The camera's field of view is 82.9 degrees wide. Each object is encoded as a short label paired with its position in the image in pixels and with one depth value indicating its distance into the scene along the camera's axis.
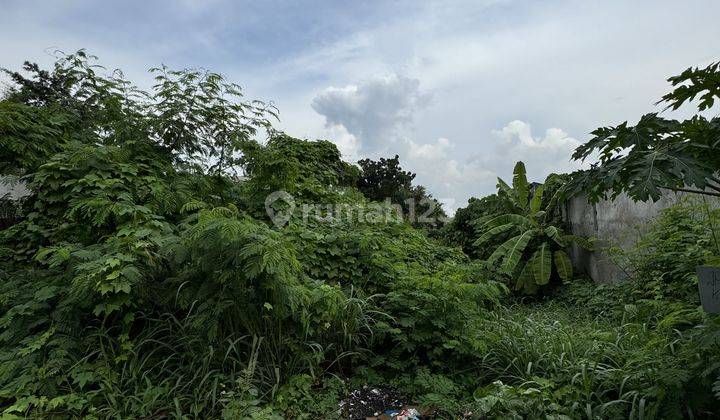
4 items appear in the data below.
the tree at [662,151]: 2.05
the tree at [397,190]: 14.23
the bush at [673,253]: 4.16
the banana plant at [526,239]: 7.26
